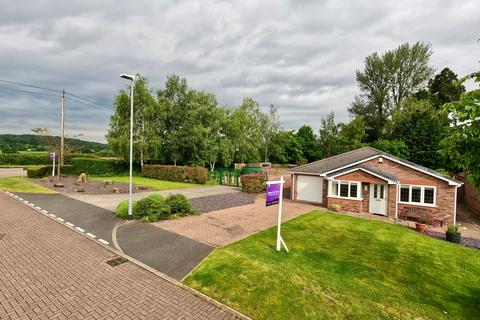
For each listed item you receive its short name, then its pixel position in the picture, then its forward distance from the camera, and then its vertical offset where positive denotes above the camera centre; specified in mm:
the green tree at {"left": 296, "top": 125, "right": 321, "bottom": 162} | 57150 +3706
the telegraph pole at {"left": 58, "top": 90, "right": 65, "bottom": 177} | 31641 +2581
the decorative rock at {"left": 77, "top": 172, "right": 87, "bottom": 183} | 28106 -3040
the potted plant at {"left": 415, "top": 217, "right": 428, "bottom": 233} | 13938 -3723
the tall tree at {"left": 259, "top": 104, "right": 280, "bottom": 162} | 48844 +5912
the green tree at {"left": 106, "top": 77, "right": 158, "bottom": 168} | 34750 +4580
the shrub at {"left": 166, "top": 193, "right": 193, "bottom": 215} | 14289 -2838
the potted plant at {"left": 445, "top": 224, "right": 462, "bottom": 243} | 12484 -3662
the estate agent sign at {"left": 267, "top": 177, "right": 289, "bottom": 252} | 9390 -1417
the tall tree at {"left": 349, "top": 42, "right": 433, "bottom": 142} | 40281 +14108
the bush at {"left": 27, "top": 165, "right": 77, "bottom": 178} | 30312 -2534
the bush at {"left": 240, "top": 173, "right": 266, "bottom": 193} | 24453 -2524
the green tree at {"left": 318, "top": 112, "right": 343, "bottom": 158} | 47481 +4765
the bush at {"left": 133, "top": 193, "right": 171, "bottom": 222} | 13234 -2998
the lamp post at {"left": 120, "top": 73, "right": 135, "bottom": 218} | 12172 +3887
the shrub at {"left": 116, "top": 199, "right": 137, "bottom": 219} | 13523 -3148
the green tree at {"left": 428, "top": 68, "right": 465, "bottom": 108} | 40594 +13213
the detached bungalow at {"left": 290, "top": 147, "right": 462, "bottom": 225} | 16094 -1965
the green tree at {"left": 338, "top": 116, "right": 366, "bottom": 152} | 40281 +4437
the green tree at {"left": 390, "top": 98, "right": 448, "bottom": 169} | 32688 +4261
